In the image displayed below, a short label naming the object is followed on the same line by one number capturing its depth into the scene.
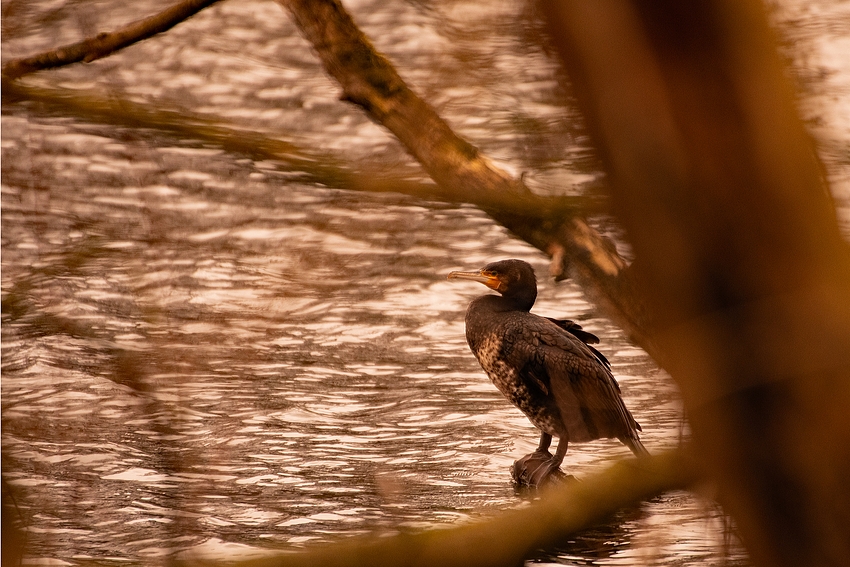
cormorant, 24.40
